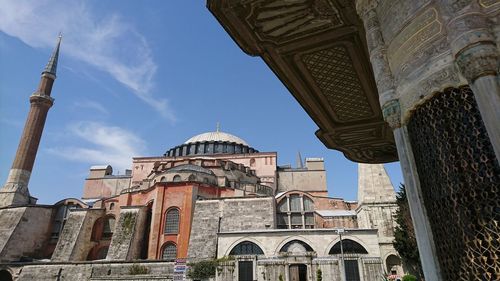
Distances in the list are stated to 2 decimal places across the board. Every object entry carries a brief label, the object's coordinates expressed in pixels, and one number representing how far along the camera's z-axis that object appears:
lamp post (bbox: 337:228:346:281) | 19.60
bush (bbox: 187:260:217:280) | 20.42
